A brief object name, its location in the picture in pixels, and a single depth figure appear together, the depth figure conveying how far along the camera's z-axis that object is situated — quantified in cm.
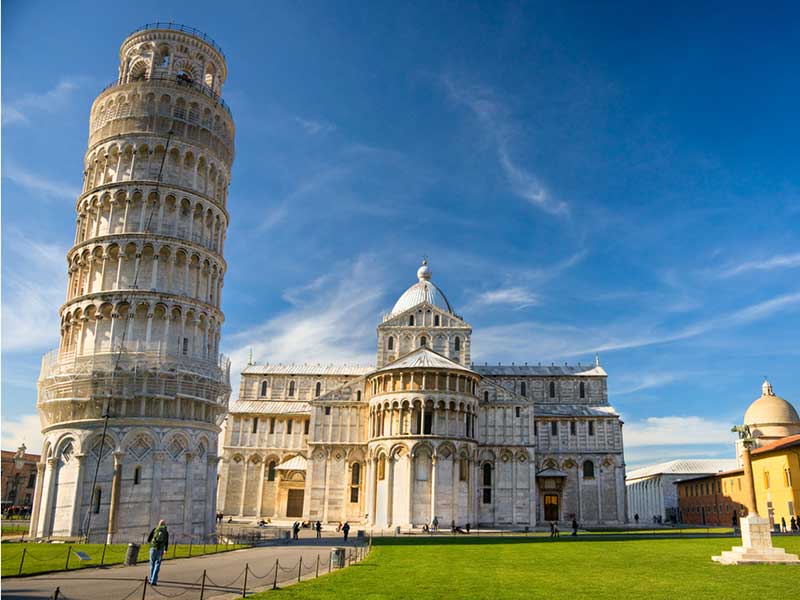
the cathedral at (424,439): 5822
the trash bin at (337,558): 2619
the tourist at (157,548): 1966
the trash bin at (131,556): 2528
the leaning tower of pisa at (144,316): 3791
